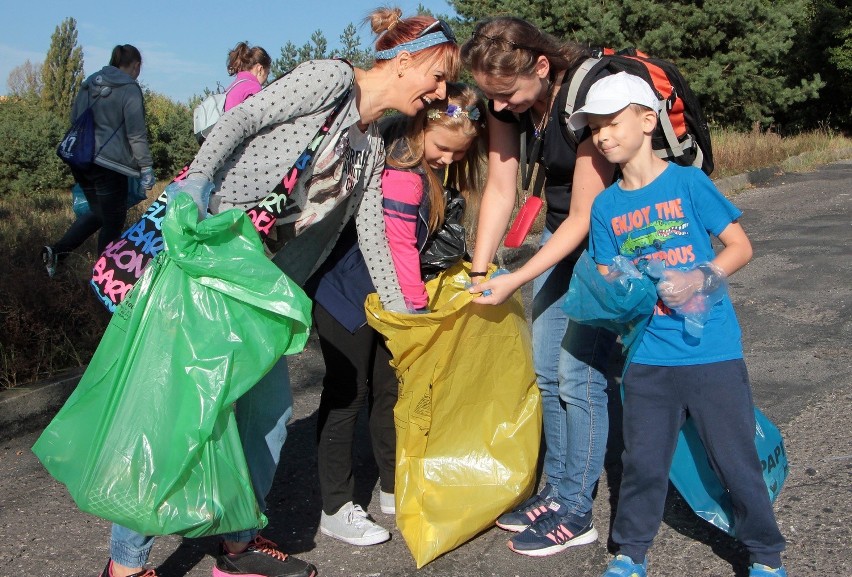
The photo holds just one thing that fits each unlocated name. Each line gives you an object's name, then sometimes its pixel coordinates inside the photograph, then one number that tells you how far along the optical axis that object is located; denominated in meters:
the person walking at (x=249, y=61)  6.96
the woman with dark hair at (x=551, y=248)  2.94
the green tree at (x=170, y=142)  16.69
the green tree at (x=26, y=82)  27.40
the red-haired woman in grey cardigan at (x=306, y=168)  2.67
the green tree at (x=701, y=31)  17.42
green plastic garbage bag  2.38
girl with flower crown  3.12
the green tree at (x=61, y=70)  26.03
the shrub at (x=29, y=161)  14.53
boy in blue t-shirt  2.61
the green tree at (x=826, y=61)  21.86
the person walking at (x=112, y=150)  6.61
